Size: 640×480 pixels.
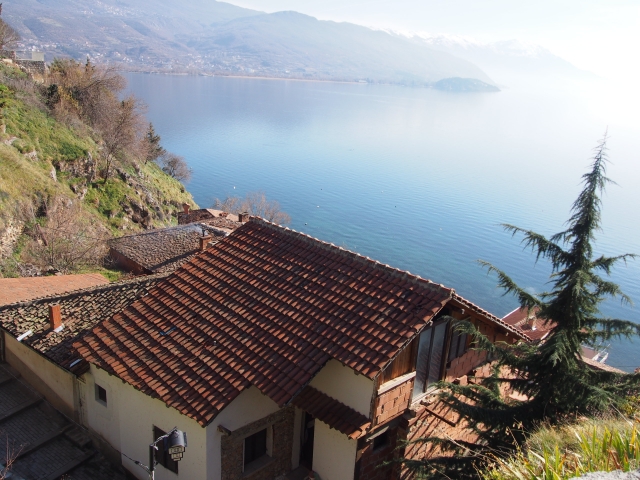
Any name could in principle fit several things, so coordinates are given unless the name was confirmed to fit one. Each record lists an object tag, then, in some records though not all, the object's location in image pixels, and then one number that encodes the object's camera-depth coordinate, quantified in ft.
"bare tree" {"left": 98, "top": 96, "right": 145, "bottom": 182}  138.57
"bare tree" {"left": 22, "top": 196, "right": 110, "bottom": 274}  81.61
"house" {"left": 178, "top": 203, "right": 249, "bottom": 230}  101.32
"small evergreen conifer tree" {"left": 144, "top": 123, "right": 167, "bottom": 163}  184.92
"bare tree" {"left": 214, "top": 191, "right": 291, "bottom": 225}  180.14
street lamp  22.02
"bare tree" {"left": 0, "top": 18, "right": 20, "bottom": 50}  152.34
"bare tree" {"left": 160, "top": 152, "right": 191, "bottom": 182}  210.86
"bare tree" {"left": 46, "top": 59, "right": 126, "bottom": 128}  145.26
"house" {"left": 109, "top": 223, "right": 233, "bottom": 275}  77.87
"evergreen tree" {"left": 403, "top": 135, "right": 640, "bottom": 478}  26.30
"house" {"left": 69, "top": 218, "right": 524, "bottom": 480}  29.96
